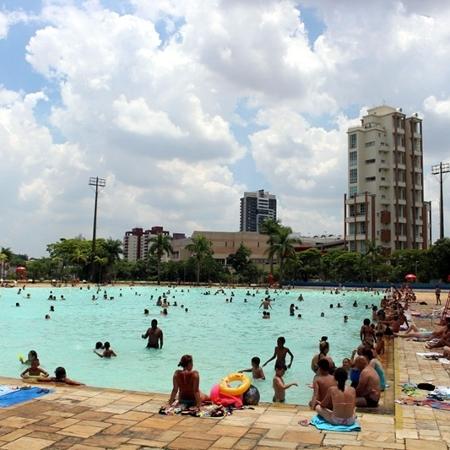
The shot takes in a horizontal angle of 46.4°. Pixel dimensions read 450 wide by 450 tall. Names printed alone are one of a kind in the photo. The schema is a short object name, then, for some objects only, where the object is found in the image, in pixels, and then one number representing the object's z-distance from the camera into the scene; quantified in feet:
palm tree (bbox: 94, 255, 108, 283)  290.15
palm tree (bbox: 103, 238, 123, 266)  301.20
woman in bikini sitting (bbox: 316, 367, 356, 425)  23.40
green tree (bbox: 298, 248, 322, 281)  314.55
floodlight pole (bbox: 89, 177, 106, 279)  252.21
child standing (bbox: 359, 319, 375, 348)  55.84
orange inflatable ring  27.66
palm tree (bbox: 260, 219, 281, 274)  275.32
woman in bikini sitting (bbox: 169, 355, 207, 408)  26.35
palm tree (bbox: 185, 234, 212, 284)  290.35
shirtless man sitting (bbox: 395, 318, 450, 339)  56.84
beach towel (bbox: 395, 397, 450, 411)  27.45
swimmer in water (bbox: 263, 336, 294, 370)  44.10
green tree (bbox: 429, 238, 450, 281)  239.71
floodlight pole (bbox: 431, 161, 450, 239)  287.09
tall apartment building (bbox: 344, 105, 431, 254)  330.13
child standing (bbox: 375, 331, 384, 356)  48.91
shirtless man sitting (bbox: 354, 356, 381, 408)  27.63
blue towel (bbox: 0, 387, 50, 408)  26.71
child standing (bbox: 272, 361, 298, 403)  35.04
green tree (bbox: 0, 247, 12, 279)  282.15
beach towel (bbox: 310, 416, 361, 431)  22.77
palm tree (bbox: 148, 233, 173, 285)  282.97
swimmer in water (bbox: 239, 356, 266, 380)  42.75
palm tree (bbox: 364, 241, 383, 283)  282.36
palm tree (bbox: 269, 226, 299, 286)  270.67
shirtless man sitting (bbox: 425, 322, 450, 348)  49.60
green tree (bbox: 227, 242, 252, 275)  337.72
